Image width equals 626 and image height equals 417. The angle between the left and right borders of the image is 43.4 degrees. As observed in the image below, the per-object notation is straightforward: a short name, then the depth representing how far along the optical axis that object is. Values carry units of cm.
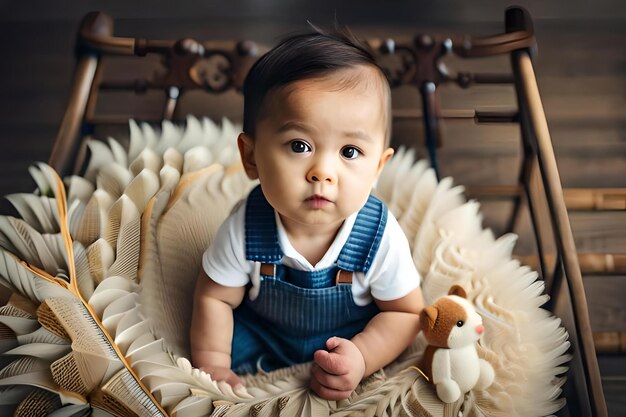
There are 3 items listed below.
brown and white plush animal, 76
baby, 74
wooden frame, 102
